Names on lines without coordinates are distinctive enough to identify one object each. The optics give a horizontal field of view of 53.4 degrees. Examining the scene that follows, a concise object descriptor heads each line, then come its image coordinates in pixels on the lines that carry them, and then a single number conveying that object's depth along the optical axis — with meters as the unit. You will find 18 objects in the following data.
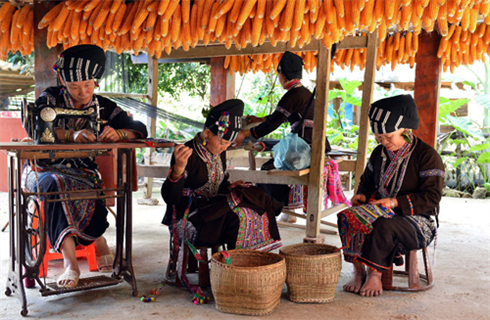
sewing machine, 2.99
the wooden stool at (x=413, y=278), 3.48
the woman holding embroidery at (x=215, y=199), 3.26
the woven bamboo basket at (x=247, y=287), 2.92
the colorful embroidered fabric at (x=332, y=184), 4.87
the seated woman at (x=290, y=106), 4.49
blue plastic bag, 4.17
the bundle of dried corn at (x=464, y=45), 5.16
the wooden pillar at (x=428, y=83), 5.56
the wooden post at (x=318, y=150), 4.15
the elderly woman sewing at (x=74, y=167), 3.27
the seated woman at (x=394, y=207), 3.33
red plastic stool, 3.76
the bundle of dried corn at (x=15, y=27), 4.14
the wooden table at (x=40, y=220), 2.94
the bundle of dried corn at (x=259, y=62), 6.18
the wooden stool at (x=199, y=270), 3.39
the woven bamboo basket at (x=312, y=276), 3.20
